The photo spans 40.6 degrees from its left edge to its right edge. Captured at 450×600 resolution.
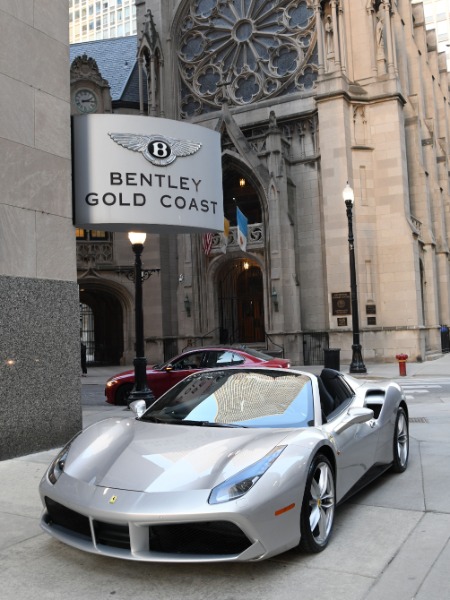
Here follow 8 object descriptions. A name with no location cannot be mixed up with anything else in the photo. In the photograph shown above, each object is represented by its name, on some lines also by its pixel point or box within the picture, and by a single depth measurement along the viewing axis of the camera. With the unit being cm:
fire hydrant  1914
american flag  2828
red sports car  1354
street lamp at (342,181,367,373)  1972
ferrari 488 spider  353
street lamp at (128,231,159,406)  1148
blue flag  2677
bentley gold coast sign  895
